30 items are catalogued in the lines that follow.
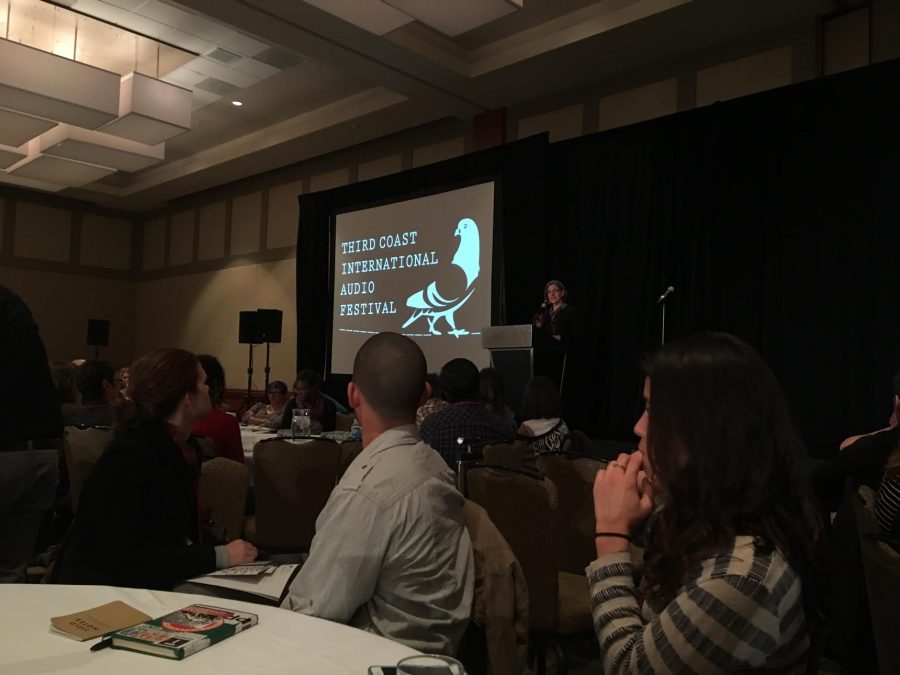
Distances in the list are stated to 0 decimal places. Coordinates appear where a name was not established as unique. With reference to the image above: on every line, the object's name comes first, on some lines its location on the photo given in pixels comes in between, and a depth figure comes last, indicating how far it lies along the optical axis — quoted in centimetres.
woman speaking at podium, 627
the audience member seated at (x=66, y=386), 415
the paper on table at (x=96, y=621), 116
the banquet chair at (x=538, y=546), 223
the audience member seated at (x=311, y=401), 582
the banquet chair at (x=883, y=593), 138
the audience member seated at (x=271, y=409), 686
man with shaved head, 132
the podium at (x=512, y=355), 581
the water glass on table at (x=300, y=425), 455
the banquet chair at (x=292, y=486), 326
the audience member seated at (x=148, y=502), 166
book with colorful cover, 110
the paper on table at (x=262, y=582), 150
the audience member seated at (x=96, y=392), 352
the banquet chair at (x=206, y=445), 280
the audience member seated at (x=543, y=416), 360
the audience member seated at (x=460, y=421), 315
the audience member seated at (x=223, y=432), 329
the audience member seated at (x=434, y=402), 395
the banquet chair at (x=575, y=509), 265
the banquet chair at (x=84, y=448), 319
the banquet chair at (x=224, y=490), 258
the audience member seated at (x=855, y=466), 258
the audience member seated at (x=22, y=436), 215
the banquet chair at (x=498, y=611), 138
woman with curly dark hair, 102
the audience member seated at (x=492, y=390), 408
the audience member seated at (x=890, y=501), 213
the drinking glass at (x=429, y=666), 90
